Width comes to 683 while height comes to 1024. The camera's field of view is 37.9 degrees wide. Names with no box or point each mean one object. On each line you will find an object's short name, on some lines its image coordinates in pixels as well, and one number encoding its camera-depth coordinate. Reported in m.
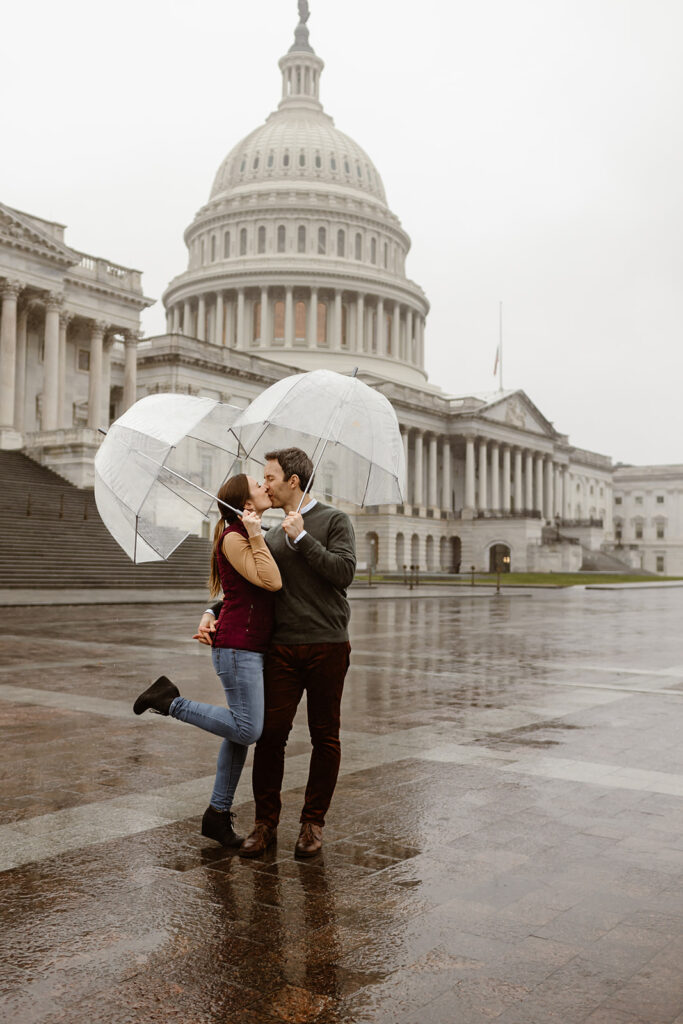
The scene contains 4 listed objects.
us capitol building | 93.19
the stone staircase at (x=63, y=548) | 33.25
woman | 5.52
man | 5.59
